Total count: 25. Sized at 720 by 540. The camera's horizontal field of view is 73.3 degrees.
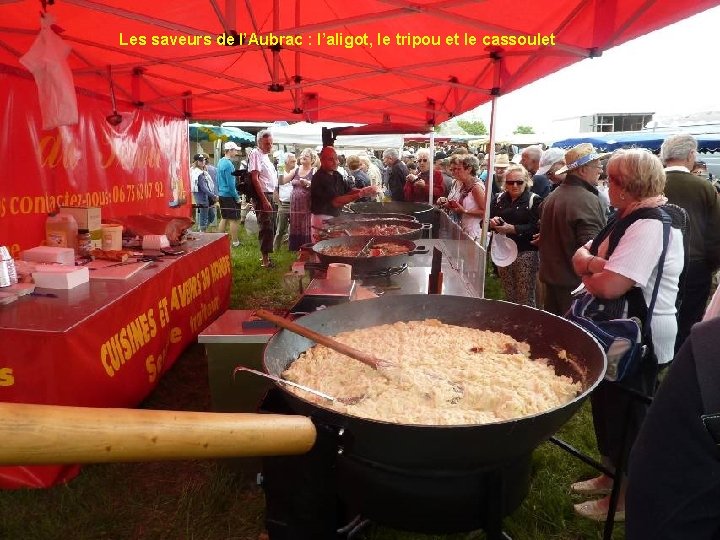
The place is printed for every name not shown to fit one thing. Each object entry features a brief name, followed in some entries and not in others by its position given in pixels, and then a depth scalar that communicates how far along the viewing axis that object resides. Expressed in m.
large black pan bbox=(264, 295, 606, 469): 1.24
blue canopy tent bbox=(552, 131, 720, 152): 14.07
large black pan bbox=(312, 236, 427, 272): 3.38
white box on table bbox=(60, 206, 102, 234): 4.25
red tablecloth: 2.62
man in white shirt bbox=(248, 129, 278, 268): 8.66
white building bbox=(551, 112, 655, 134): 38.89
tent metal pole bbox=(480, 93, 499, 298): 4.67
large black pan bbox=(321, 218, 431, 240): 4.70
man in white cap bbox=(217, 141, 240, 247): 10.97
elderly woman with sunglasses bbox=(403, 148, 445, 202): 9.48
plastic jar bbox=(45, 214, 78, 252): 4.11
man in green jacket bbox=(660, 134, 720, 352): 3.98
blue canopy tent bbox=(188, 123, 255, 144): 15.70
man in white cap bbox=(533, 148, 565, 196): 6.09
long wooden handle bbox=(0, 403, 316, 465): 0.58
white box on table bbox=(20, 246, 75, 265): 3.66
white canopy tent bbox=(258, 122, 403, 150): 14.62
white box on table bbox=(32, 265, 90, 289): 3.29
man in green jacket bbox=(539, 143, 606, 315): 4.01
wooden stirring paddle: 1.72
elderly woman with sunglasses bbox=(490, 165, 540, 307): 5.29
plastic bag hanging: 3.25
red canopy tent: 3.14
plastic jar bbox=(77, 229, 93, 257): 4.17
